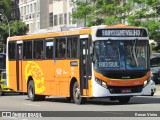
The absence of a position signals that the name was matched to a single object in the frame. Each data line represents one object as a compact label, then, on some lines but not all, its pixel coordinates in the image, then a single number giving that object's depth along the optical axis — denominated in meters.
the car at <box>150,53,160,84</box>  42.16
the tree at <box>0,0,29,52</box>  78.12
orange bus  22.38
